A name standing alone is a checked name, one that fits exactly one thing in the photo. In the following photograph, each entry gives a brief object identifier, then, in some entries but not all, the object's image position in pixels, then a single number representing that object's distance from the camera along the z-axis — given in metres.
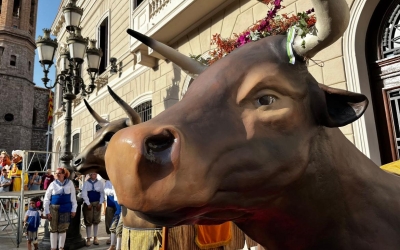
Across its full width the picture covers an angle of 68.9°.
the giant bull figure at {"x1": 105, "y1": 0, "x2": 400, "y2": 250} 0.75
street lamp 6.80
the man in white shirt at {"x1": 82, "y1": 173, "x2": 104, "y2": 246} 7.20
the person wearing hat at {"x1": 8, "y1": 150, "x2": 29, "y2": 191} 8.93
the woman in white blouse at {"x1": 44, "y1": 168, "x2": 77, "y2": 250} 5.90
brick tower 33.98
